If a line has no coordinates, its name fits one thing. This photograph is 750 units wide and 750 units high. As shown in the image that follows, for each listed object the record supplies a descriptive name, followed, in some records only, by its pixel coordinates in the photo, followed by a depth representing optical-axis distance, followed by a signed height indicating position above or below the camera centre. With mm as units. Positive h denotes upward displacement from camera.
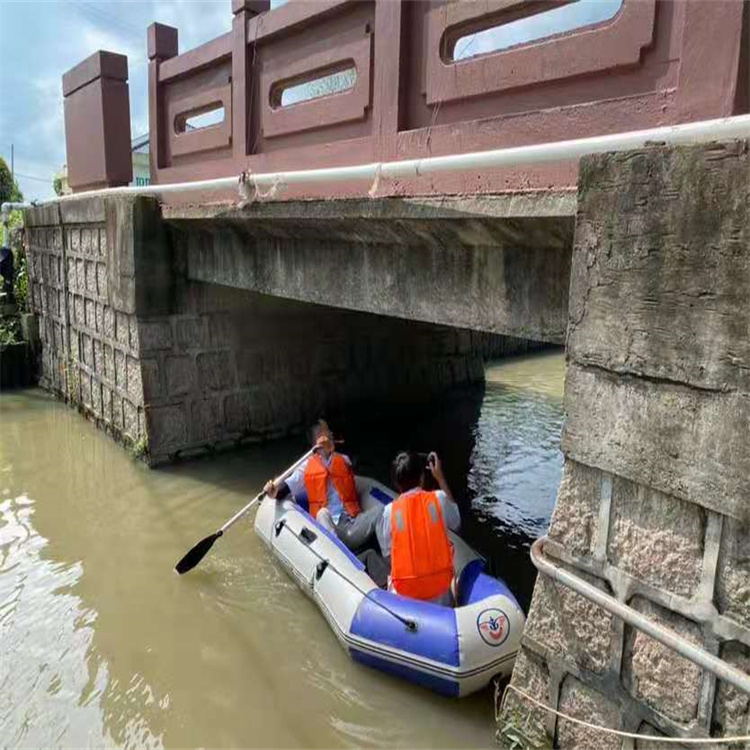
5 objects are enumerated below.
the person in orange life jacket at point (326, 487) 5359 -1988
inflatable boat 3672 -2145
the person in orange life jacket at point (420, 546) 4031 -1787
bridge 2453 +35
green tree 20484 +1737
